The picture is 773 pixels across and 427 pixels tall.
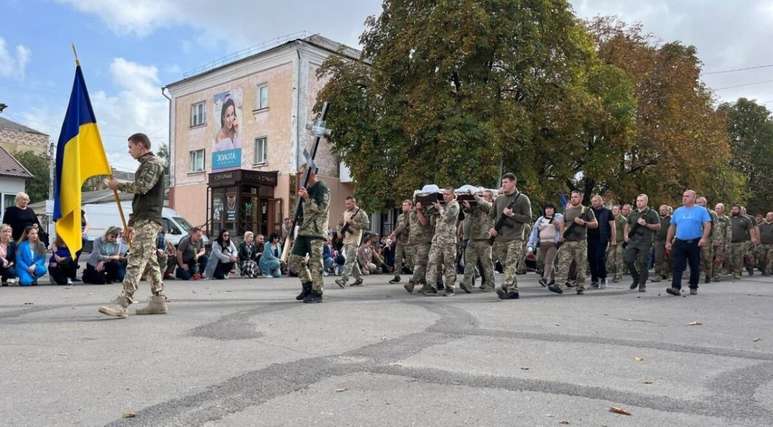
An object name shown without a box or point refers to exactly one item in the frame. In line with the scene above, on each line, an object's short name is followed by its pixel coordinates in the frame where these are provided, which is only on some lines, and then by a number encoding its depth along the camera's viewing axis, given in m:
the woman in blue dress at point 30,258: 12.66
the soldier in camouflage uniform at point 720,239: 16.69
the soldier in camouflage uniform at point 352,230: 13.56
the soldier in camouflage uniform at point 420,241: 11.69
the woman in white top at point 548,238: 13.99
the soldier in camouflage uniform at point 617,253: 15.67
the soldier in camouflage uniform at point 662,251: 15.72
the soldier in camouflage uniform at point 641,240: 12.59
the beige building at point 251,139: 31.69
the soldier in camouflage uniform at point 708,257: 15.98
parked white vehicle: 22.80
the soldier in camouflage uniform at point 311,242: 9.52
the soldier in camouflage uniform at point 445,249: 11.24
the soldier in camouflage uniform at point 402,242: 14.01
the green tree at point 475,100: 21.94
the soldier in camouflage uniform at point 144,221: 7.59
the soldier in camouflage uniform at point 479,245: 11.70
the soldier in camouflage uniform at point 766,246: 18.92
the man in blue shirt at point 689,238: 11.56
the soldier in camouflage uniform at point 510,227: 10.55
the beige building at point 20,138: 64.00
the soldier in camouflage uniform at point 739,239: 17.47
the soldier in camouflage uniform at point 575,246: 11.94
